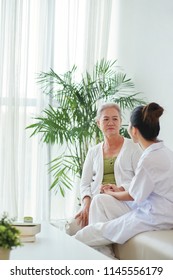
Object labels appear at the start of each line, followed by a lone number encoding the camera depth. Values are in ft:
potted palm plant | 18.67
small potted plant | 7.95
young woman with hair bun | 13.04
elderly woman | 15.40
